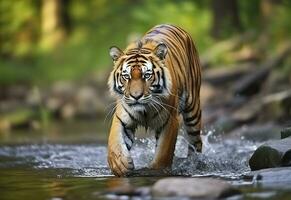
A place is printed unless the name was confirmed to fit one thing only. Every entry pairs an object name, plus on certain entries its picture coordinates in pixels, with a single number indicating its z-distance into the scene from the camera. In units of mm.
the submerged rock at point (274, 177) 13641
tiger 15430
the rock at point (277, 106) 26531
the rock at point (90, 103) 43875
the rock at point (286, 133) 17672
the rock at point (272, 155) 15305
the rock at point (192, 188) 12016
